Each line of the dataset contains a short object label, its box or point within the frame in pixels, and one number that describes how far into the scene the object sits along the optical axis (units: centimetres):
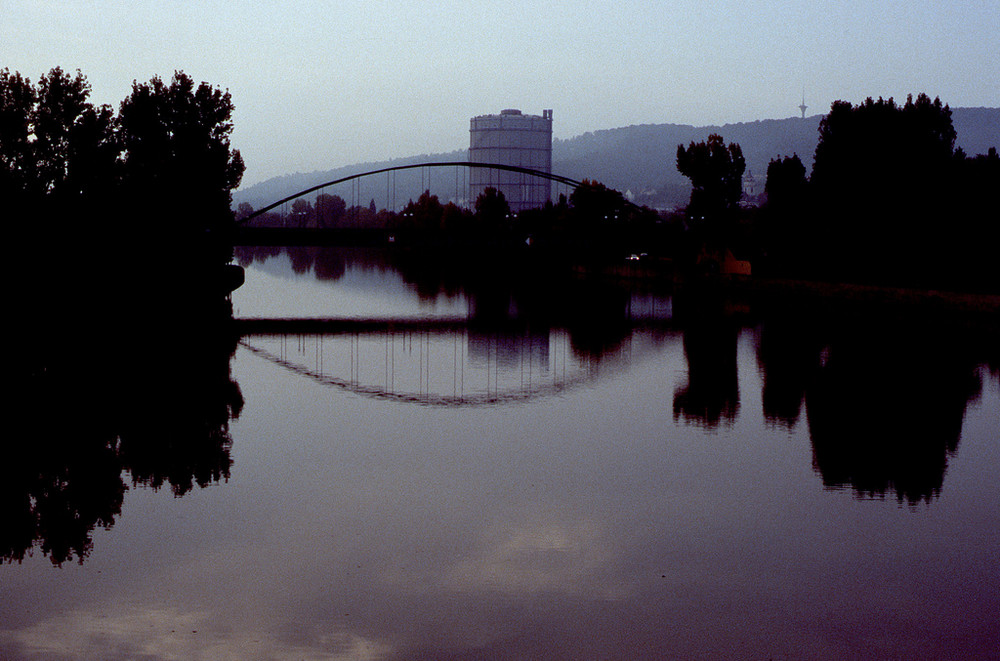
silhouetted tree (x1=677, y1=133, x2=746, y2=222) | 9925
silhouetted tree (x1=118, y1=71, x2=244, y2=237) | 7456
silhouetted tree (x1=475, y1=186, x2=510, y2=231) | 17138
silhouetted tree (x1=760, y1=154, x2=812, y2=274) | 7719
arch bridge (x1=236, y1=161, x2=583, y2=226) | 9883
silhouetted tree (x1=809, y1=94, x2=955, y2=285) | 6569
